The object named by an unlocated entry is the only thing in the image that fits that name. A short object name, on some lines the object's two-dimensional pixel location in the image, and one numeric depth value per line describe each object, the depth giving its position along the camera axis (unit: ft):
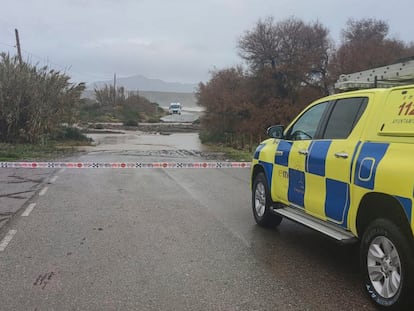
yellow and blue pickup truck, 13.82
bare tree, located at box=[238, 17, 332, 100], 124.88
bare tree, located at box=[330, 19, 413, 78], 119.03
